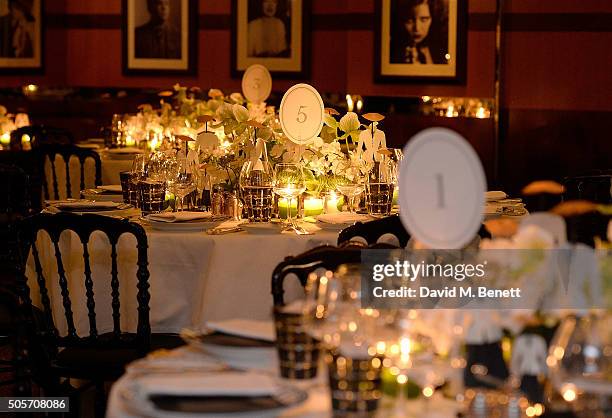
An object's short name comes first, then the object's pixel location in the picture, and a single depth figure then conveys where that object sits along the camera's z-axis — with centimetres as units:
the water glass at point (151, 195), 525
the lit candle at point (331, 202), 538
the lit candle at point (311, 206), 532
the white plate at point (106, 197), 591
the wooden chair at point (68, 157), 812
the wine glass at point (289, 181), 488
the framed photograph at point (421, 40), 1024
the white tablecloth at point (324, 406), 208
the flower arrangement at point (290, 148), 531
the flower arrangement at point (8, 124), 955
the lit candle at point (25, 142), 930
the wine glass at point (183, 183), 525
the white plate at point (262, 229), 486
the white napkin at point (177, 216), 490
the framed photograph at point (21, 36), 1202
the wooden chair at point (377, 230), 402
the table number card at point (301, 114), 502
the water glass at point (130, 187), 560
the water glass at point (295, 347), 229
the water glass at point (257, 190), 496
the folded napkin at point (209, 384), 212
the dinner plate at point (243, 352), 238
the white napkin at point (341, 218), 494
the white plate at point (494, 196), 596
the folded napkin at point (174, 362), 234
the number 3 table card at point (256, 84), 707
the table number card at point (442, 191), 221
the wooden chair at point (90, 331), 412
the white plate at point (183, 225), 487
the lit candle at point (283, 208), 508
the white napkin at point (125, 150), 892
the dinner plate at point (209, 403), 204
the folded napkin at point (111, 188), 614
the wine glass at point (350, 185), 529
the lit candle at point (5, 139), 951
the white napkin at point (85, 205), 546
